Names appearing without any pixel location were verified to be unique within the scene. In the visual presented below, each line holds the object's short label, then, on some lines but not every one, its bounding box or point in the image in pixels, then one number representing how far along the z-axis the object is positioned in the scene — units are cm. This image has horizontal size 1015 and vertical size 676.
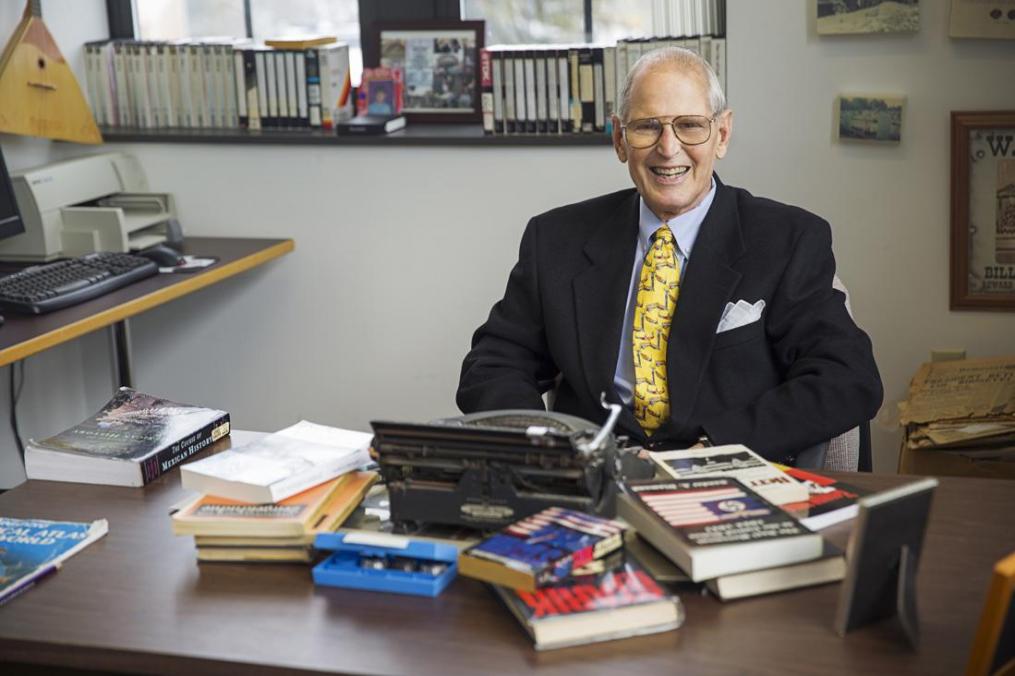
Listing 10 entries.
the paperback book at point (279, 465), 165
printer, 328
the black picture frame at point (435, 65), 369
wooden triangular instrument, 345
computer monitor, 317
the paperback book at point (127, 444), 189
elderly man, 222
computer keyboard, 284
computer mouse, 329
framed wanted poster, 316
